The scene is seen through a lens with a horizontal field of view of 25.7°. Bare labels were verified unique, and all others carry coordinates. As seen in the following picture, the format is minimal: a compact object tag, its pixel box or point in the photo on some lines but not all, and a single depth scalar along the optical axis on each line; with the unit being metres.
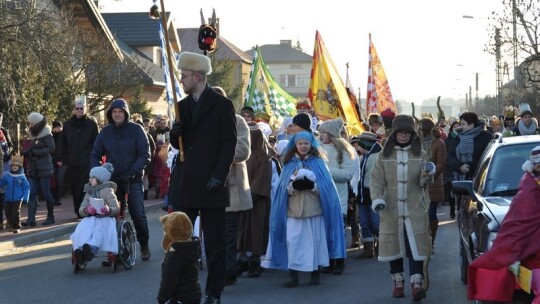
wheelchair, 13.16
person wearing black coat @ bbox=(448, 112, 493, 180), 16.96
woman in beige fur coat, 10.62
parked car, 9.55
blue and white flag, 17.24
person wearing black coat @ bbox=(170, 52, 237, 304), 9.63
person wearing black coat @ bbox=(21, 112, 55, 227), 19.19
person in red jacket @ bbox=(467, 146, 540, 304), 8.23
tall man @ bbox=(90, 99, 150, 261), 13.65
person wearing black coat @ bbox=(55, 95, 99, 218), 18.42
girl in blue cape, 11.91
